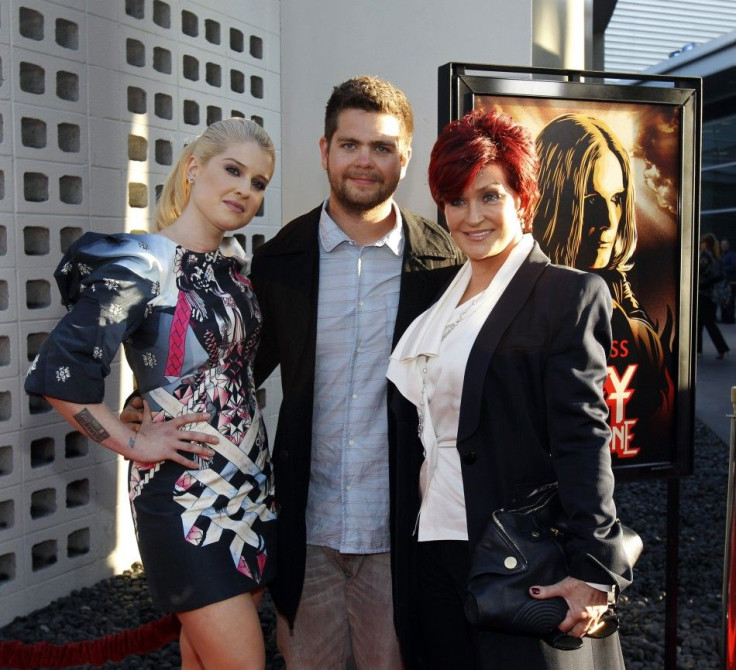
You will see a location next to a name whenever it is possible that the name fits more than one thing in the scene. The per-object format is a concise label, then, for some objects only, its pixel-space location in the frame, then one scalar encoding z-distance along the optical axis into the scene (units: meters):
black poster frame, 3.38
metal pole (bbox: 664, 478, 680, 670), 3.65
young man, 2.77
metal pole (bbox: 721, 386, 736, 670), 2.89
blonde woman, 2.36
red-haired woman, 2.06
